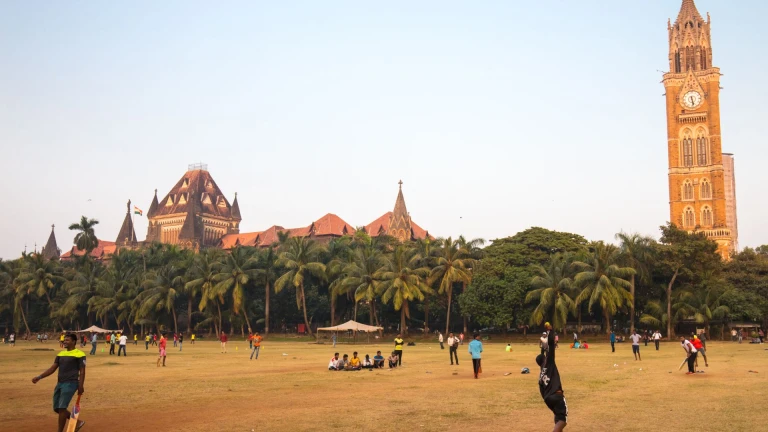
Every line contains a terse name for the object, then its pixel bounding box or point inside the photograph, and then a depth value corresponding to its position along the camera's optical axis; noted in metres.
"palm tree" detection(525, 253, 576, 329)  54.66
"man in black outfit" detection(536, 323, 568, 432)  9.77
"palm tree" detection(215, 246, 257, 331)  68.62
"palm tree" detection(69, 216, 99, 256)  90.19
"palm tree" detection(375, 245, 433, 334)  61.59
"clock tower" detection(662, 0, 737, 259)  105.06
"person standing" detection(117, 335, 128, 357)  37.40
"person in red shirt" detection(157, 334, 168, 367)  29.02
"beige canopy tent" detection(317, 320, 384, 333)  53.15
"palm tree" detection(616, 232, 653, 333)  57.68
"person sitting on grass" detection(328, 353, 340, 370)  26.34
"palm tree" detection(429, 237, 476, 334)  62.78
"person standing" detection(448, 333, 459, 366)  28.17
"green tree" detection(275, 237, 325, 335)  68.12
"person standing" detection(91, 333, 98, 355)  39.58
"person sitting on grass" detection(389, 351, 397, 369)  27.44
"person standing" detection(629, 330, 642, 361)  30.38
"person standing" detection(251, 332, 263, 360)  33.38
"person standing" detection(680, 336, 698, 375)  22.41
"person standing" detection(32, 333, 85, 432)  11.27
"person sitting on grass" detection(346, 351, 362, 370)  26.48
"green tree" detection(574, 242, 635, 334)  53.25
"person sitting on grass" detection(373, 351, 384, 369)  27.25
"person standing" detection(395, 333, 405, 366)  28.04
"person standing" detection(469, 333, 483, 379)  22.28
